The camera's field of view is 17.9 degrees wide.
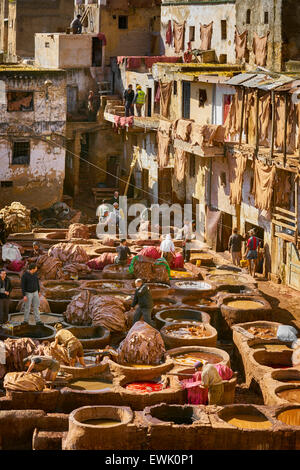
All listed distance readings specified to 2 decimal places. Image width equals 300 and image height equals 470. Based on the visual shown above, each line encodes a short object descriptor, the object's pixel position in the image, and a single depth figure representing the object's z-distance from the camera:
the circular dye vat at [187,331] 22.36
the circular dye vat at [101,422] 17.62
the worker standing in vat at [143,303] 21.92
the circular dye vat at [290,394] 19.23
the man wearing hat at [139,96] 39.75
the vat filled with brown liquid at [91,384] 19.38
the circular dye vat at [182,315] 23.81
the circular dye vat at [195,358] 20.88
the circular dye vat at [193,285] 26.06
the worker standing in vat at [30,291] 21.88
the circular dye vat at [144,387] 19.47
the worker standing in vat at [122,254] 27.58
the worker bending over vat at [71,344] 19.94
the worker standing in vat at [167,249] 27.89
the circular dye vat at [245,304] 24.70
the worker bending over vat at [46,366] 18.83
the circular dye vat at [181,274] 27.19
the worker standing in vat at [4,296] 22.20
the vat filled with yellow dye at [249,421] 17.78
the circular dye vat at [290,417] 18.19
